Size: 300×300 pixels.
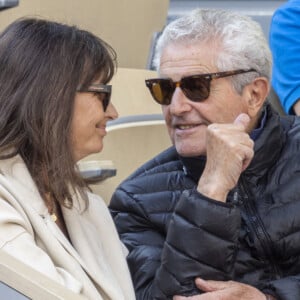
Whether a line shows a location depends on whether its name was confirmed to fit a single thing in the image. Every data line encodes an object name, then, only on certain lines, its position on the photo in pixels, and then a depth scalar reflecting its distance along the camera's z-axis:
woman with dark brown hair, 4.97
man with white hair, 5.38
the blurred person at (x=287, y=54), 8.09
